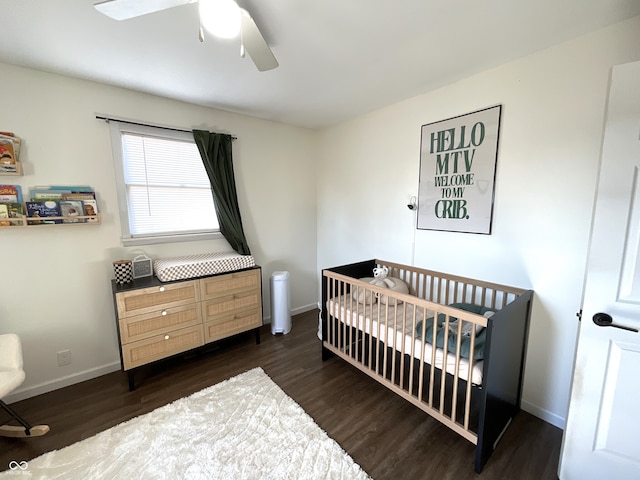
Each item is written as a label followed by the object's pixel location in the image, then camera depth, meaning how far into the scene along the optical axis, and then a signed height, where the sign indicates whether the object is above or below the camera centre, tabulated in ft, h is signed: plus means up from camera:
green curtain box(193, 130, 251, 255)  8.57 +0.95
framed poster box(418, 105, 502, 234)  6.49 +0.99
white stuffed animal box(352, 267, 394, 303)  7.14 -2.21
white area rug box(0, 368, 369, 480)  4.67 -4.64
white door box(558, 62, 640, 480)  3.69 -1.54
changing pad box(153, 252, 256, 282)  7.44 -1.67
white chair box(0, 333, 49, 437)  5.20 -3.15
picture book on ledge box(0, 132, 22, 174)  5.89 +1.28
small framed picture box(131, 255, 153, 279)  7.54 -1.64
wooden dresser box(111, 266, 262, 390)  6.78 -2.99
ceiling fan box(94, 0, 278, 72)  3.40 +2.65
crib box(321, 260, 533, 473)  4.80 -2.88
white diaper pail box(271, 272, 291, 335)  9.78 -3.46
